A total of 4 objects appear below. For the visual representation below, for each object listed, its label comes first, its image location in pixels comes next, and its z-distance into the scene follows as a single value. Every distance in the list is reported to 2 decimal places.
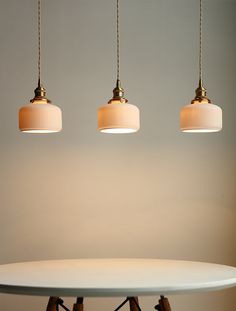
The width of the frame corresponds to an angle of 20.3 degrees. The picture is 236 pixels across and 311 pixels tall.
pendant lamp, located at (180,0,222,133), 3.10
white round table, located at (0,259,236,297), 2.56
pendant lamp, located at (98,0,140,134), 3.09
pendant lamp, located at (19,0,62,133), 3.09
